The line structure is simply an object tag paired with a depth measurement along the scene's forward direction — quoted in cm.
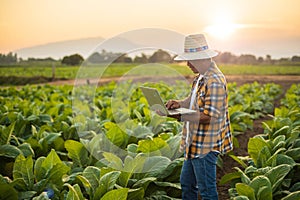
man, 321
